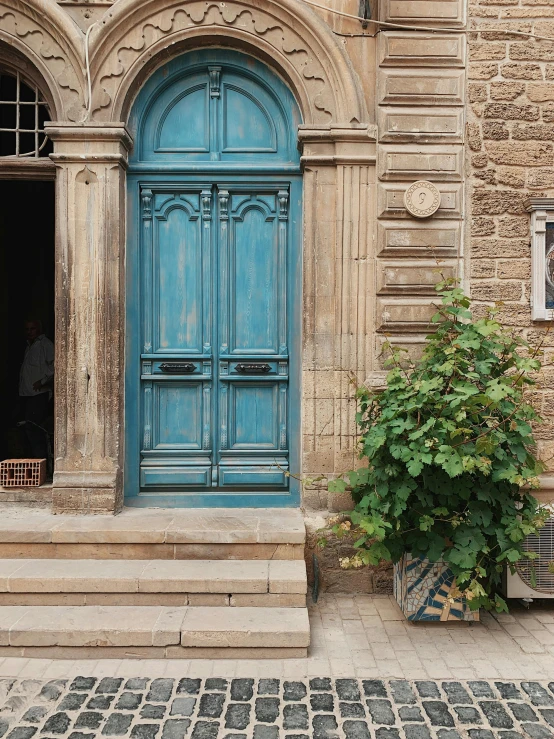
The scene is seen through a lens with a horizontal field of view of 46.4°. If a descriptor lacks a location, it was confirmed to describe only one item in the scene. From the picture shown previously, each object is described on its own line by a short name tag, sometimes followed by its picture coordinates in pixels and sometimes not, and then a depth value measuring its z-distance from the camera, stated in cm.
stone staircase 405
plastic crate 547
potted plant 414
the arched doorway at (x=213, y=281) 546
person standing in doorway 729
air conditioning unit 474
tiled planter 454
